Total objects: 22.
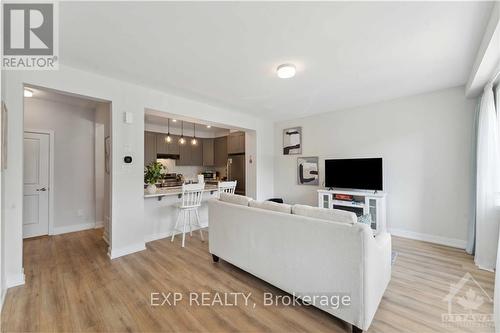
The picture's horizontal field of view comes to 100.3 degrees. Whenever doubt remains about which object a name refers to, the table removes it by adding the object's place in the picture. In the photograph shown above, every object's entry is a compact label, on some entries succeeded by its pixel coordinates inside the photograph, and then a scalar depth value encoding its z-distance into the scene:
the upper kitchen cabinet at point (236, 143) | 6.41
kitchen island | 3.62
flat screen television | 3.87
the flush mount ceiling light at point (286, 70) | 2.58
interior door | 3.71
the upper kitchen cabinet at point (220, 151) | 7.07
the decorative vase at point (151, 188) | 3.62
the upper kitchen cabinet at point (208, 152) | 7.43
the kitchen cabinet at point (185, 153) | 6.82
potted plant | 3.65
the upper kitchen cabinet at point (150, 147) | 5.96
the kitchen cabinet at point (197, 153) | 7.14
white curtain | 2.59
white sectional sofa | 1.54
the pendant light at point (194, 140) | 6.56
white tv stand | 3.71
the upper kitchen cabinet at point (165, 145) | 6.26
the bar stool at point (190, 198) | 3.49
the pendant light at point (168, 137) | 5.93
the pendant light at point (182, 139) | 6.39
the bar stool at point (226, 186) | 4.02
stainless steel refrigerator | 6.22
